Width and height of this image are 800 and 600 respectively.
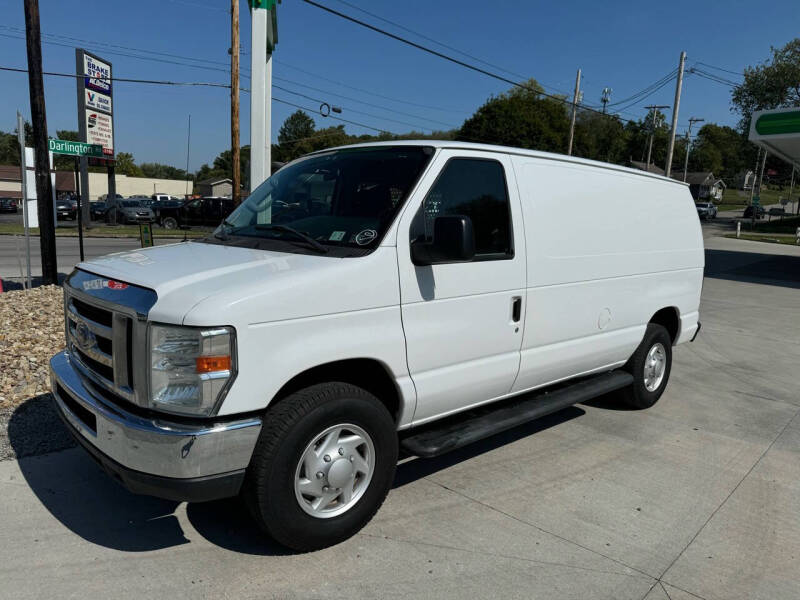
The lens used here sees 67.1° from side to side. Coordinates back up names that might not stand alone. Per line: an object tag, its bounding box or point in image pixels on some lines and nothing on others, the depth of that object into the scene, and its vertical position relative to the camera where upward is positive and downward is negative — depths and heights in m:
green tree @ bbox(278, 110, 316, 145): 127.75 +14.83
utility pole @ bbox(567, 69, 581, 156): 42.42 +8.56
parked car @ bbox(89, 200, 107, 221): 38.12 -1.41
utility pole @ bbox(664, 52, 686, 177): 35.09 +6.36
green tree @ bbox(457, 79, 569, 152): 65.06 +9.25
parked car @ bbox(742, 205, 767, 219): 63.58 +0.71
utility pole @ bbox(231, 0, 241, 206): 18.62 +2.95
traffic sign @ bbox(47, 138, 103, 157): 8.59 +0.54
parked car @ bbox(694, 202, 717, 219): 59.44 +0.76
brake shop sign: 27.52 +3.97
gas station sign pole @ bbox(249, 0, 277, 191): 9.02 +1.54
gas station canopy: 22.39 +3.48
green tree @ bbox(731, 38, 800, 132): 60.44 +13.79
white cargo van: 2.66 -0.66
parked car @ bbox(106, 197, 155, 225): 33.38 -1.24
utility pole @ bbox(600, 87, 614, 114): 77.19 +14.87
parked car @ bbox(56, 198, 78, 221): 36.09 -1.45
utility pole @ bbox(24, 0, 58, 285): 9.63 +1.14
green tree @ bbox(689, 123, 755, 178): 132.88 +14.58
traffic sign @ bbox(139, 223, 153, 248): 11.55 -0.83
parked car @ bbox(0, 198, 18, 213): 44.53 -1.62
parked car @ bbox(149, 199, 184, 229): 31.49 -0.82
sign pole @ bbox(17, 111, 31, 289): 8.73 +0.16
